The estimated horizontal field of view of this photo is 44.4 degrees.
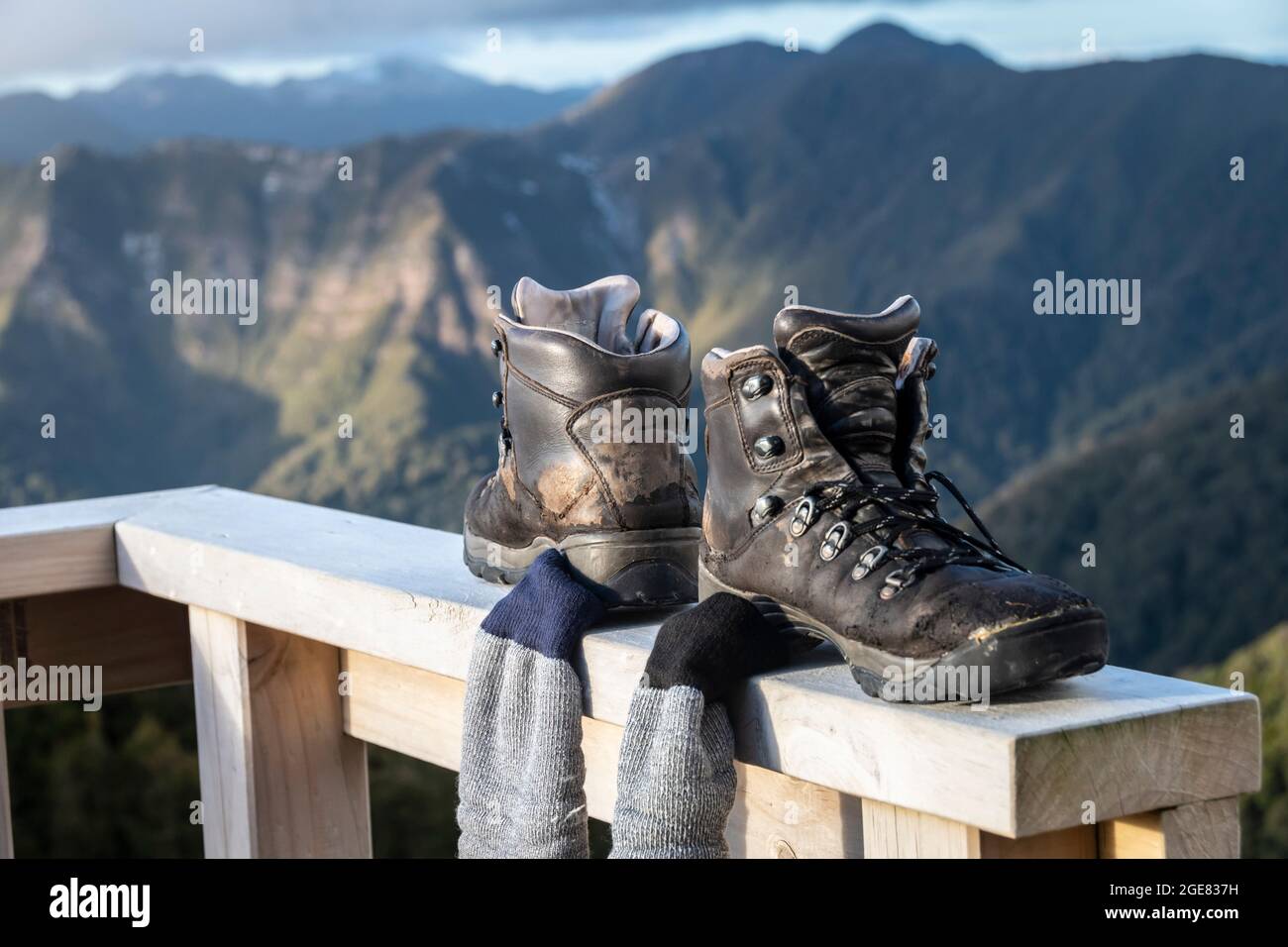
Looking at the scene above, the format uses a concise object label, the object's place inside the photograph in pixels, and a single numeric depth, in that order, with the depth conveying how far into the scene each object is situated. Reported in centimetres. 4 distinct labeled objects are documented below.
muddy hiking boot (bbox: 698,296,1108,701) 104
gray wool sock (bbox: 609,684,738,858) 111
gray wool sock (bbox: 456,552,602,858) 124
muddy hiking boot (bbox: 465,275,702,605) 135
